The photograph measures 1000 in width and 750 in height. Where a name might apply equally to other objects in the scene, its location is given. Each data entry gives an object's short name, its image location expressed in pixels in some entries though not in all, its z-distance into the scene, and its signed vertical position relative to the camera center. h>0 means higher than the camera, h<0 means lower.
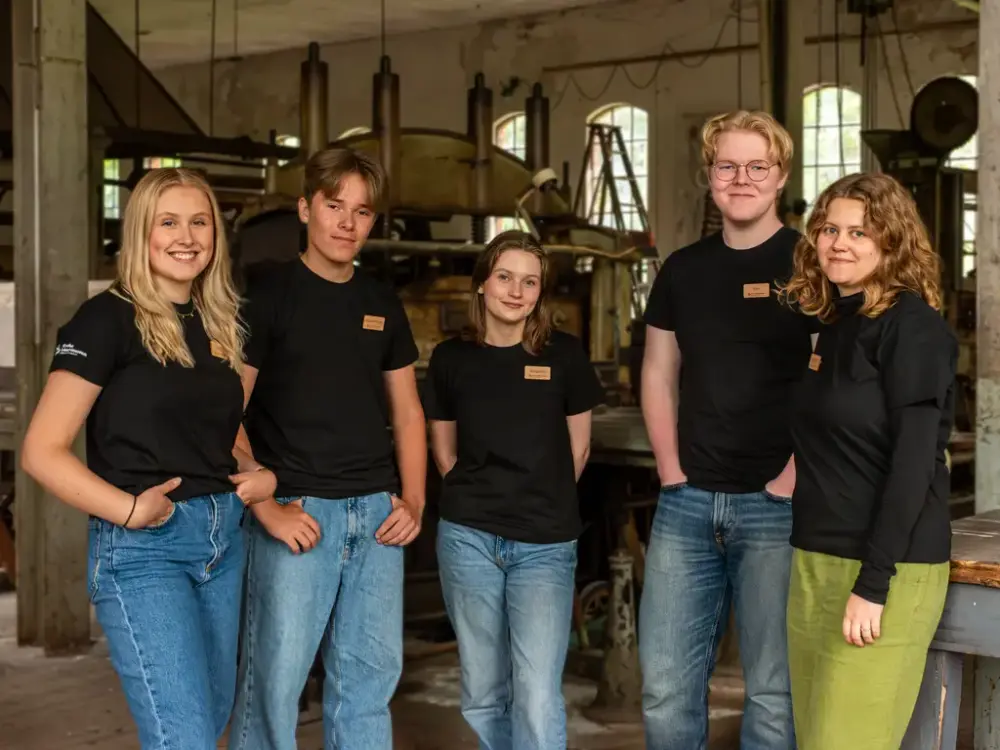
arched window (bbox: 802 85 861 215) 11.68 +1.96
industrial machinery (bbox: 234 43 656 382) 6.75 +0.79
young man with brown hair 2.43 -0.26
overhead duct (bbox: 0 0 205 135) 8.16 +1.67
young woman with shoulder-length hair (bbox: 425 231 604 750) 2.53 -0.28
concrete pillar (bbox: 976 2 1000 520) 2.69 +0.19
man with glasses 2.33 -0.20
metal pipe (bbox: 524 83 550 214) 7.64 +1.33
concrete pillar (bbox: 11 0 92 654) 4.72 +0.40
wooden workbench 2.00 -0.44
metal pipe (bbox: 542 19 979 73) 10.78 +2.74
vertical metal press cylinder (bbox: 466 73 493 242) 7.01 +1.13
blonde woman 2.00 -0.16
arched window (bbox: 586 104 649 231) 12.53 +1.95
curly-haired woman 1.92 -0.19
